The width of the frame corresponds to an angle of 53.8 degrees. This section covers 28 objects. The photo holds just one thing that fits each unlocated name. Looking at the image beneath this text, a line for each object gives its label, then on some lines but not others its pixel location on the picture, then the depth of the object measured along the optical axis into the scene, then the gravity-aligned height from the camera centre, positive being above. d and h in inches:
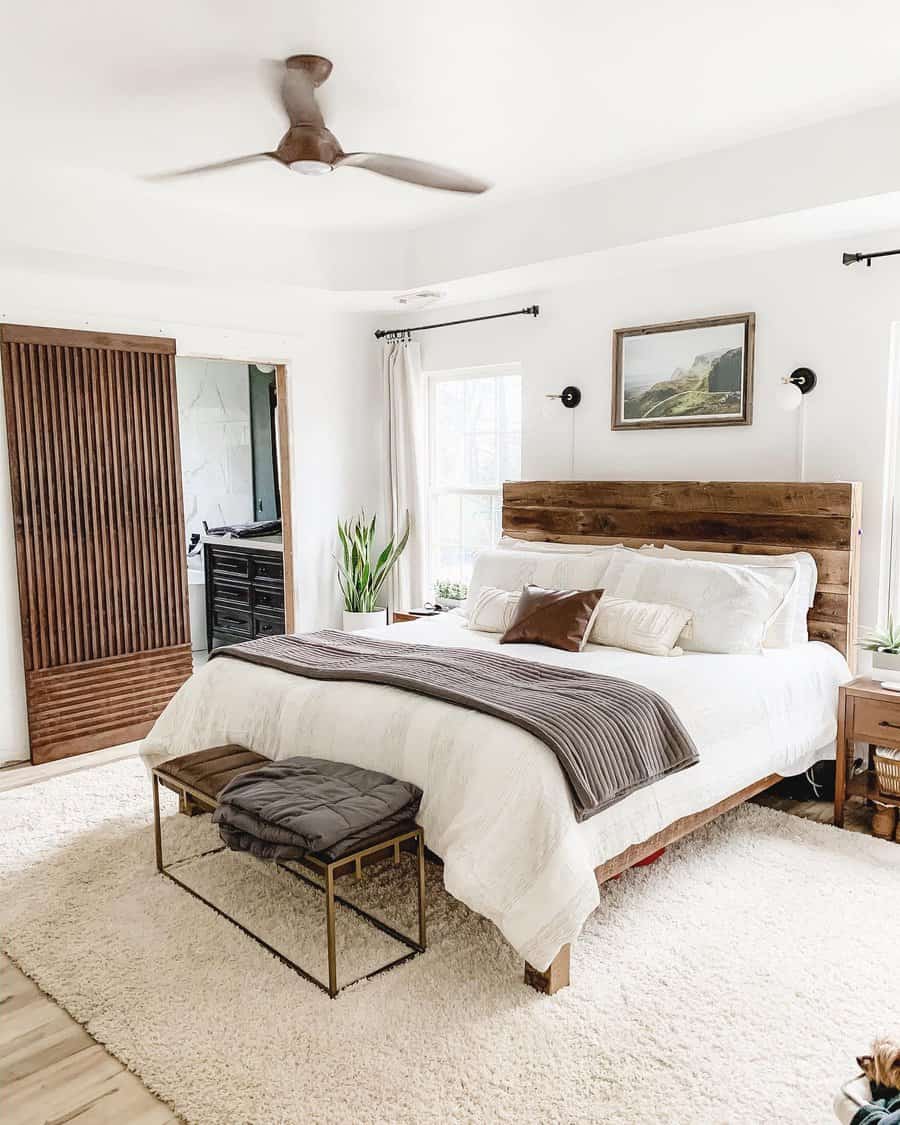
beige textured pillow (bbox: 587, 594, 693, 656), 142.1 -25.8
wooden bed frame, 149.1 -10.5
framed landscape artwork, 164.4 +17.8
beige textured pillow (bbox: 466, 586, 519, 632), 158.7 -25.4
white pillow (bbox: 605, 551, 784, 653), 141.5 -21.8
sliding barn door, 169.2 -11.1
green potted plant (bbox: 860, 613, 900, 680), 135.6 -28.6
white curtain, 221.1 +3.8
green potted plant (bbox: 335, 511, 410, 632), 217.5 -25.6
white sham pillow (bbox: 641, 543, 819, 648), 147.2 -21.0
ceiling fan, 107.2 +41.4
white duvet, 93.8 -36.0
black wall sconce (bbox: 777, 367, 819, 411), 152.6 +13.4
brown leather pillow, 145.9 -25.1
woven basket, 129.9 -45.7
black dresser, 231.8 -32.4
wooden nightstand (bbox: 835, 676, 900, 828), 131.0 -39.6
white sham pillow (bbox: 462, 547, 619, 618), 164.1 -19.3
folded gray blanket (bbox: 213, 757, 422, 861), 92.7 -36.5
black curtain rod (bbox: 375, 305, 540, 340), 195.2 +34.8
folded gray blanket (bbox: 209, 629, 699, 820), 100.2 -28.8
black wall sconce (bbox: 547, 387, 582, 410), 190.7 +15.4
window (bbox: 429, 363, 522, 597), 211.9 +2.6
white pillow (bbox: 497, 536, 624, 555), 175.9 -16.0
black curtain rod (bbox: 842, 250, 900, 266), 140.7 +33.0
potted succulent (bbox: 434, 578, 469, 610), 219.3 -30.7
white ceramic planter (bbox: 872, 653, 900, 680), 135.3 -30.6
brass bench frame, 91.5 -43.9
